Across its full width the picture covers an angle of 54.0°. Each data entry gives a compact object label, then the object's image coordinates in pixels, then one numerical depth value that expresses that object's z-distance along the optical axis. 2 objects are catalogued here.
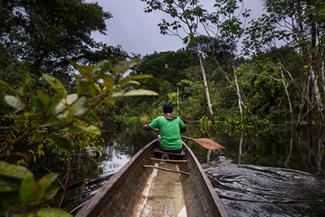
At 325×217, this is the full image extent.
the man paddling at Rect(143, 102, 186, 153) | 6.67
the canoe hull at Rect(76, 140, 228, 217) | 2.67
